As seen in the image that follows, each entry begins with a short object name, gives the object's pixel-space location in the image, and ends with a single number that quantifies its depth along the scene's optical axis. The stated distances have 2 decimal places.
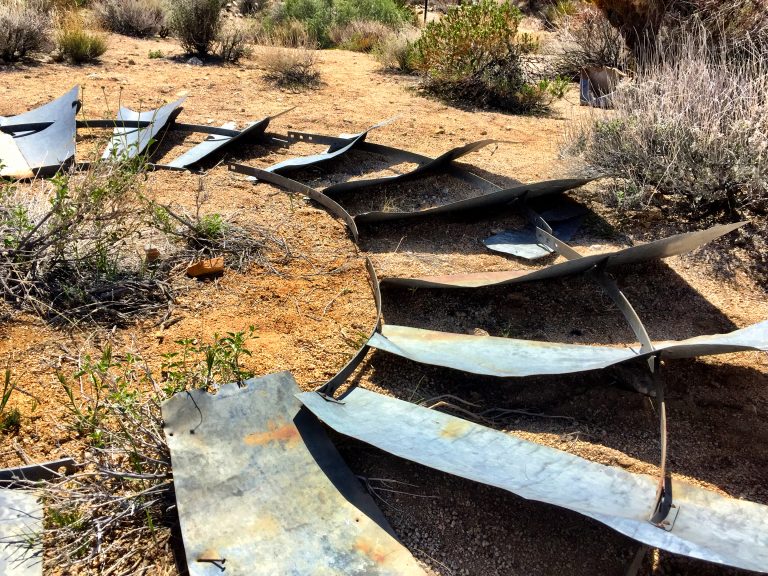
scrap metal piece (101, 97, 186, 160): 5.32
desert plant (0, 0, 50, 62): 8.12
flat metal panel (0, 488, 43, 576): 2.05
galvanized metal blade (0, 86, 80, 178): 4.89
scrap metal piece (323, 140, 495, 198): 4.81
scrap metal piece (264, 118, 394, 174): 5.16
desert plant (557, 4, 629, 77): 8.39
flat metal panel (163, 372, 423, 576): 2.05
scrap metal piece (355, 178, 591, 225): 4.39
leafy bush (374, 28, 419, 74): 9.02
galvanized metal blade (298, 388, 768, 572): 2.02
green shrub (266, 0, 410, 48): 12.12
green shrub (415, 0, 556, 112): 7.51
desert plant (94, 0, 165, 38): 10.83
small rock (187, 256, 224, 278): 3.71
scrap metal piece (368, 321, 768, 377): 2.83
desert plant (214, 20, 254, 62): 9.45
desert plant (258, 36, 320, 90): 8.20
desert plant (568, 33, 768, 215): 4.32
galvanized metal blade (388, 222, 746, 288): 3.54
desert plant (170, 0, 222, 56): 9.40
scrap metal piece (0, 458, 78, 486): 2.31
